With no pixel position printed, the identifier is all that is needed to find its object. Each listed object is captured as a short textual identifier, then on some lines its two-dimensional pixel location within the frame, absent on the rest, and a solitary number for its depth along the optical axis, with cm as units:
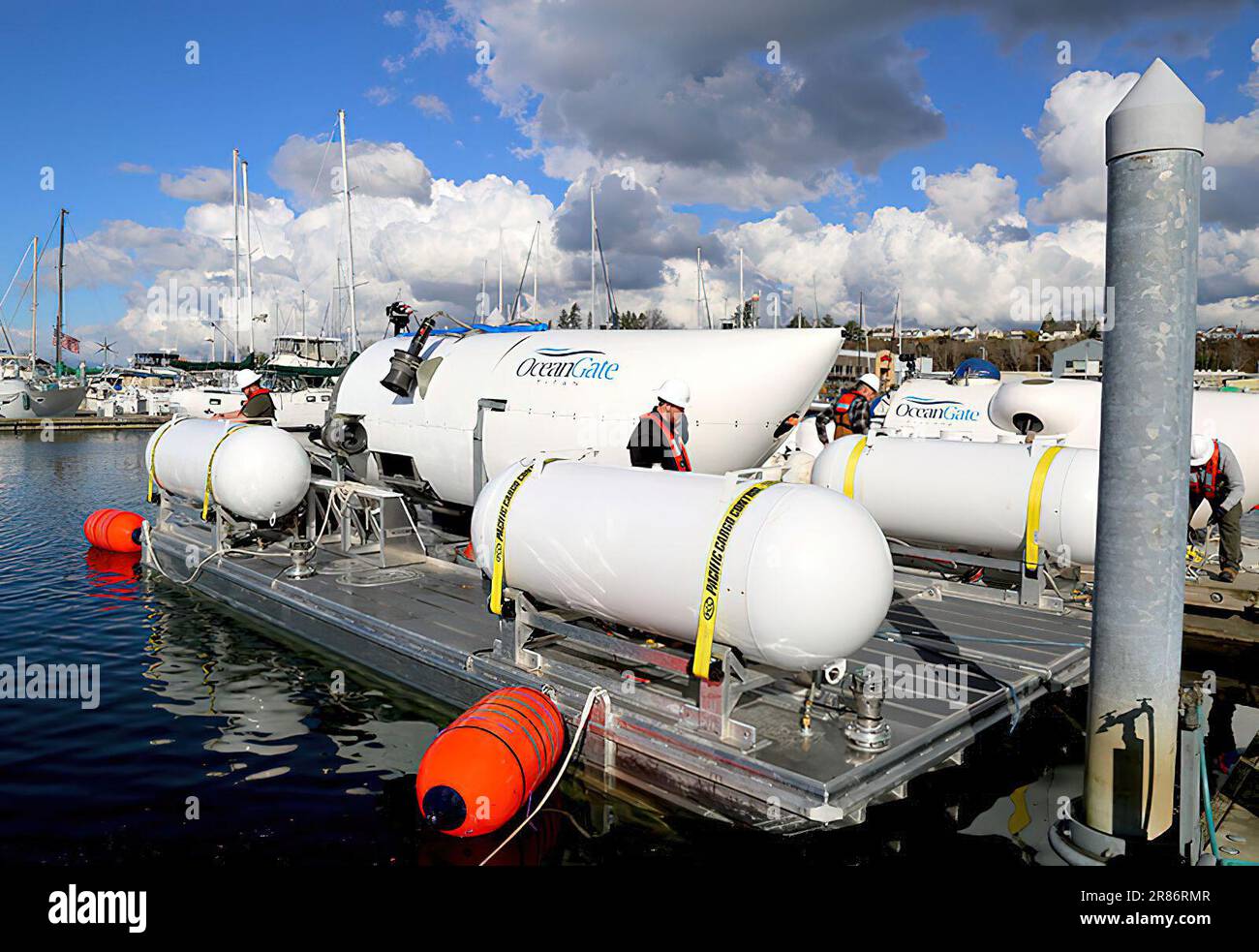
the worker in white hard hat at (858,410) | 1253
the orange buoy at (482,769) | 564
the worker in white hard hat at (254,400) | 1386
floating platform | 563
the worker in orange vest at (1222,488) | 1030
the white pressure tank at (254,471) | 1155
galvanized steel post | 438
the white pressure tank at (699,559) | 542
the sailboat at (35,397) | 4997
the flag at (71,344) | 7412
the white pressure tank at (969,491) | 897
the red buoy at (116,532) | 1509
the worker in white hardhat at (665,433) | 841
